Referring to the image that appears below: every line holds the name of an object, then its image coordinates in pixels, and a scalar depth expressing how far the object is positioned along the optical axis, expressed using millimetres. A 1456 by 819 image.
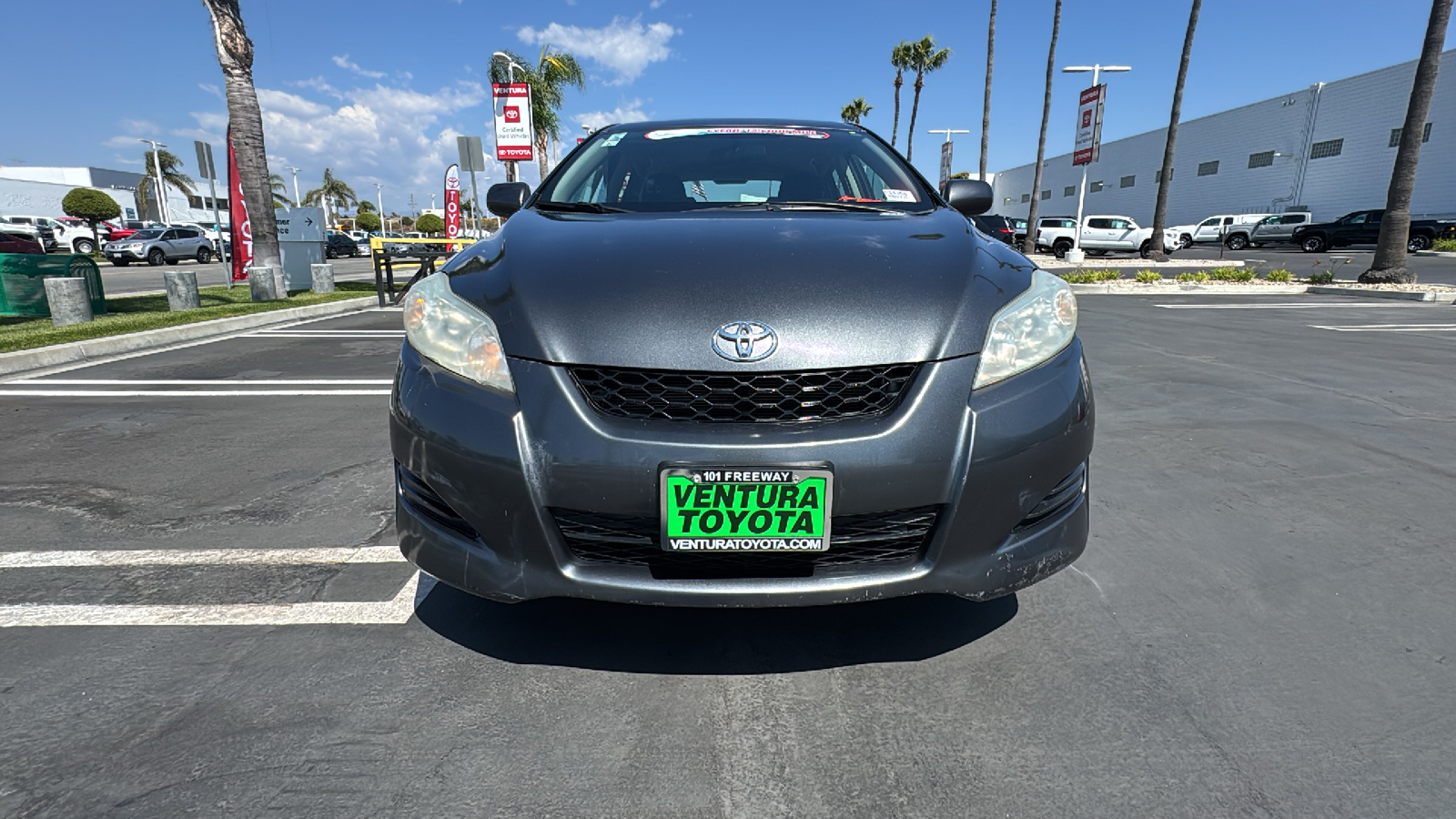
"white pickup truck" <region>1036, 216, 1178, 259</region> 27031
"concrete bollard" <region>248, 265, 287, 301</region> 10945
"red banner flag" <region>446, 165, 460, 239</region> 23234
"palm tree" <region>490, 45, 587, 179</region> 29922
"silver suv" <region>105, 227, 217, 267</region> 26641
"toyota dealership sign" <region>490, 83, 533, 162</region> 16250
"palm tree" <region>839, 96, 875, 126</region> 51094
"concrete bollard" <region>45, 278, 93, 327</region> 7977
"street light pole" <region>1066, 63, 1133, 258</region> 22438
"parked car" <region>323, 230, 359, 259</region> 35500
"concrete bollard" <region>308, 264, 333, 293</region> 12930
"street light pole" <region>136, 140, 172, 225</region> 51503
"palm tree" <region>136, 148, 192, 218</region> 55094
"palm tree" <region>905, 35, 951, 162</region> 37781
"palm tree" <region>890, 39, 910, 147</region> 38866
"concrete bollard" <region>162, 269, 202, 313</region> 9539
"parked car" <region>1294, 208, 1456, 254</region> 25188
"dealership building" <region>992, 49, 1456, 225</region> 30078
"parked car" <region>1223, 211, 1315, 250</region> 29406
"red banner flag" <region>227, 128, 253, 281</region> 13534
